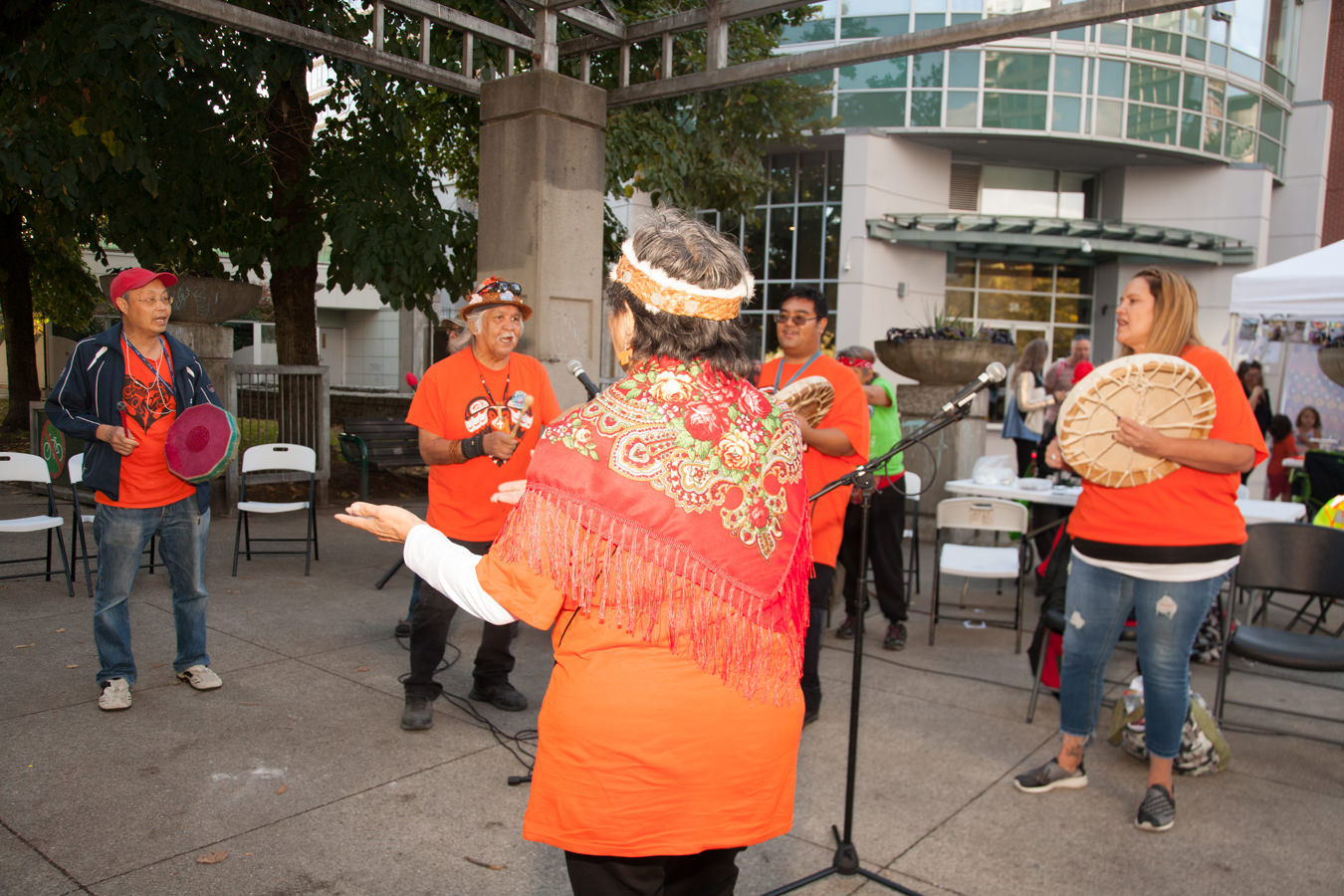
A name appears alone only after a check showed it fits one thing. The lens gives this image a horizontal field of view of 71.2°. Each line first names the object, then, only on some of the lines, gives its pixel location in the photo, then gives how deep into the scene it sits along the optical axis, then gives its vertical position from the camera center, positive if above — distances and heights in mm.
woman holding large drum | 3283 -517
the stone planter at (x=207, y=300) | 9039 +243
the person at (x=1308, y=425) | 10891 -852
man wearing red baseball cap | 4070 -509
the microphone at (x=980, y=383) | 2727 -115
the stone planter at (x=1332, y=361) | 10242 -103
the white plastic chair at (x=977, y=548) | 5855 -1258
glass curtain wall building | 20891 +4236
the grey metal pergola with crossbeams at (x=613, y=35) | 4977 +1721
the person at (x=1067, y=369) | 9047 -228
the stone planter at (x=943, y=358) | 10094 -170
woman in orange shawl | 1646 -441
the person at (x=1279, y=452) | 10344 -1102
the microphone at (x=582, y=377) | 3188 -152
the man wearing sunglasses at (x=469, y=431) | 4074 -435
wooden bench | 9828 -1225
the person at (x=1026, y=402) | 9273 -568
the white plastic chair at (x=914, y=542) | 6926 -1549
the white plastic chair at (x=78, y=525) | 6066 -1395
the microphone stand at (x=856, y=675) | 2814 -1022
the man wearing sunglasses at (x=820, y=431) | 3924 -378
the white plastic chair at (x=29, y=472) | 6055 -989
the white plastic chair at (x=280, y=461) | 7207 -1045
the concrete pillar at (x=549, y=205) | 6172 +850
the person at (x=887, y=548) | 5844 -1299
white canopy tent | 7141 +491
